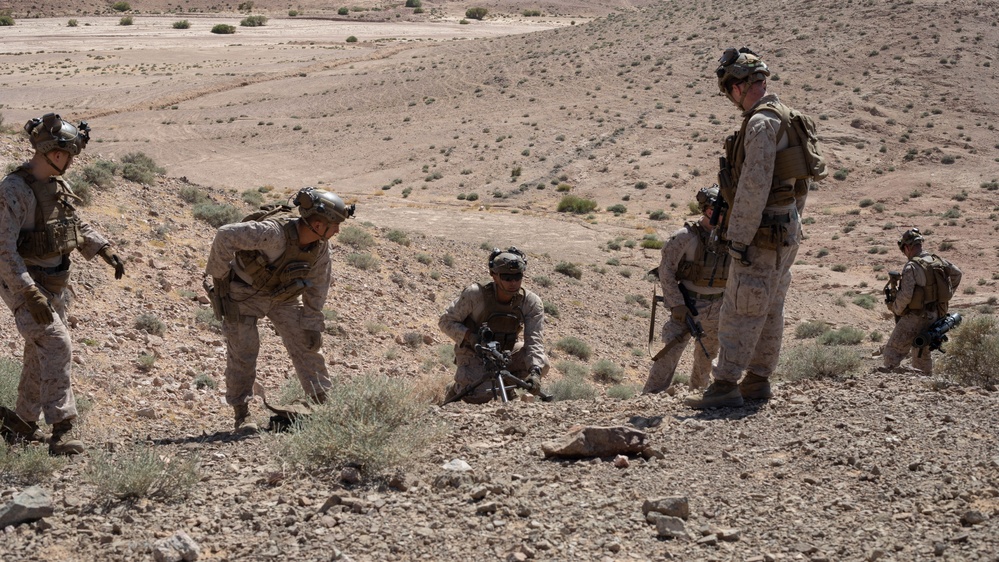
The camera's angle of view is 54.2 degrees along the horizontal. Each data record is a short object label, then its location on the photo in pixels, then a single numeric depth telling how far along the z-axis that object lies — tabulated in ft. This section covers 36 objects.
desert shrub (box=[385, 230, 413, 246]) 55.11
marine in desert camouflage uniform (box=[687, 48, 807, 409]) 18.63
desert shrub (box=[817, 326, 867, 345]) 51.06
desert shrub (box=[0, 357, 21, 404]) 22.26
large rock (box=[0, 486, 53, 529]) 14.29
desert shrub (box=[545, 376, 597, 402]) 31.96
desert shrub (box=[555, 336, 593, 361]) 45.06
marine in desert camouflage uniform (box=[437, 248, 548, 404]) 24.72
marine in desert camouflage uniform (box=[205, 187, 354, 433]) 20.38
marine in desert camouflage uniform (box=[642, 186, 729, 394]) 26.13
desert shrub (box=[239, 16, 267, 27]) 248.32
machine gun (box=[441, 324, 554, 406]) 23.58
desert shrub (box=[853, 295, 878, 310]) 62.49
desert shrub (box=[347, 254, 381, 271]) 48.06
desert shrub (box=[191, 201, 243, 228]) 47.42
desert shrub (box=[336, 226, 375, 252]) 51.13
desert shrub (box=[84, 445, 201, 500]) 15.16
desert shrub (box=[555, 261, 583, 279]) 59.57
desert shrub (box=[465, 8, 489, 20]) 290.97
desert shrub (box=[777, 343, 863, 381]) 30.78
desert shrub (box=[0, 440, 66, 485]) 16.58
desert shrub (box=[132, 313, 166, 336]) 33.76
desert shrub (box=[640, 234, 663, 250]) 76.04
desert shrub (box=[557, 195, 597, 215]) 96.22
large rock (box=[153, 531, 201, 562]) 13.24
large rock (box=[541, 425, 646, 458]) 16.97
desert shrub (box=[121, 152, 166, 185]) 49.16
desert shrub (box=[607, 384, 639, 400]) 35.14
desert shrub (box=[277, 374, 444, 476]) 16.33
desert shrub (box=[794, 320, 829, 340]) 53.62
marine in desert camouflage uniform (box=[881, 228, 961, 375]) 31.04
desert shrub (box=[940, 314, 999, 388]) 23.97
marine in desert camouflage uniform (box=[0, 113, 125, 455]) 18.04
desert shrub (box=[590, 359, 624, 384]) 42.47
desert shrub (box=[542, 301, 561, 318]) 50.06
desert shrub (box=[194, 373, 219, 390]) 30.86
